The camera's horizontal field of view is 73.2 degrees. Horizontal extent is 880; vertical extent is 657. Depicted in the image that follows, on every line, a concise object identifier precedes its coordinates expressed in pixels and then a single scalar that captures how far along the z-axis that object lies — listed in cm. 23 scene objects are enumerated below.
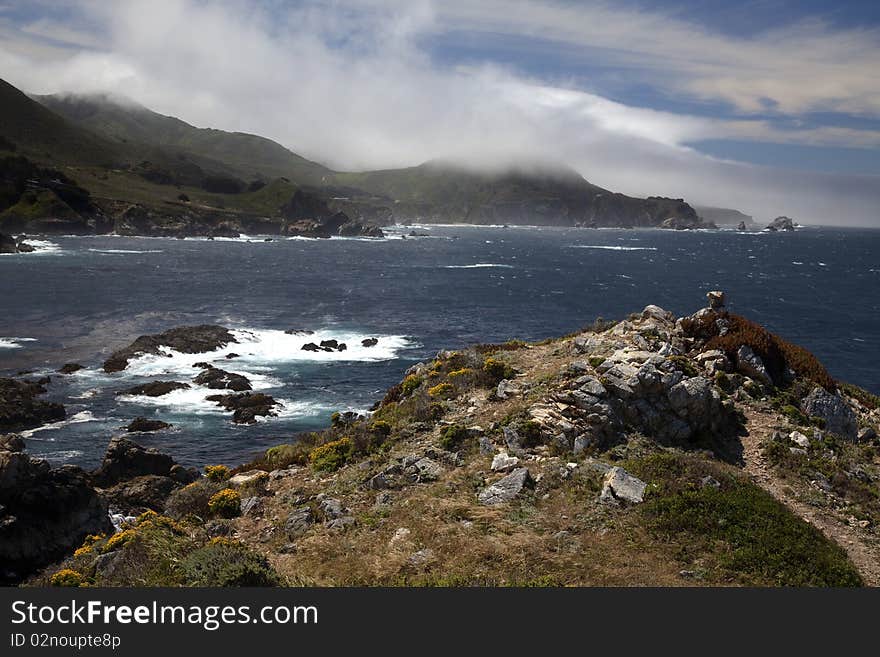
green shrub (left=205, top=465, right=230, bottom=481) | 2520
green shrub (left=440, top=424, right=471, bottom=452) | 2306
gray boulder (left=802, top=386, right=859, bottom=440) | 2606
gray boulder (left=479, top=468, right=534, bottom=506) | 1900
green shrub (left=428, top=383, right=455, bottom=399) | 2890
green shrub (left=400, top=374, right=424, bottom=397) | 3188
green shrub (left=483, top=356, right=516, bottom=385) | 2927
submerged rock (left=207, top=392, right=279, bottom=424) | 4694
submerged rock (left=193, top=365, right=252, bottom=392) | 5394
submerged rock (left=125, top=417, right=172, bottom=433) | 4334
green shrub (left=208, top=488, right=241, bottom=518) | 2083
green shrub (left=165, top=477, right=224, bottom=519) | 2142
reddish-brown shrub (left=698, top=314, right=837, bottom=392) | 2830
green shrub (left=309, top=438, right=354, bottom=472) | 2377
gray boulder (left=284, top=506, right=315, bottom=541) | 1859
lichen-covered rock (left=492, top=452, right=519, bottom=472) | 2086
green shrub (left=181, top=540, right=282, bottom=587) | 1319
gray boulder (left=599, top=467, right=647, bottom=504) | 1808
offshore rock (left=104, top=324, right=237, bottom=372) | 6038
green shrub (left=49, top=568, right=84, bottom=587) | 1579
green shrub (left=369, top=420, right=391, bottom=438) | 2566
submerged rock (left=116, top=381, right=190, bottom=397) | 5172
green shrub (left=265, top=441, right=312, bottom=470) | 2556
